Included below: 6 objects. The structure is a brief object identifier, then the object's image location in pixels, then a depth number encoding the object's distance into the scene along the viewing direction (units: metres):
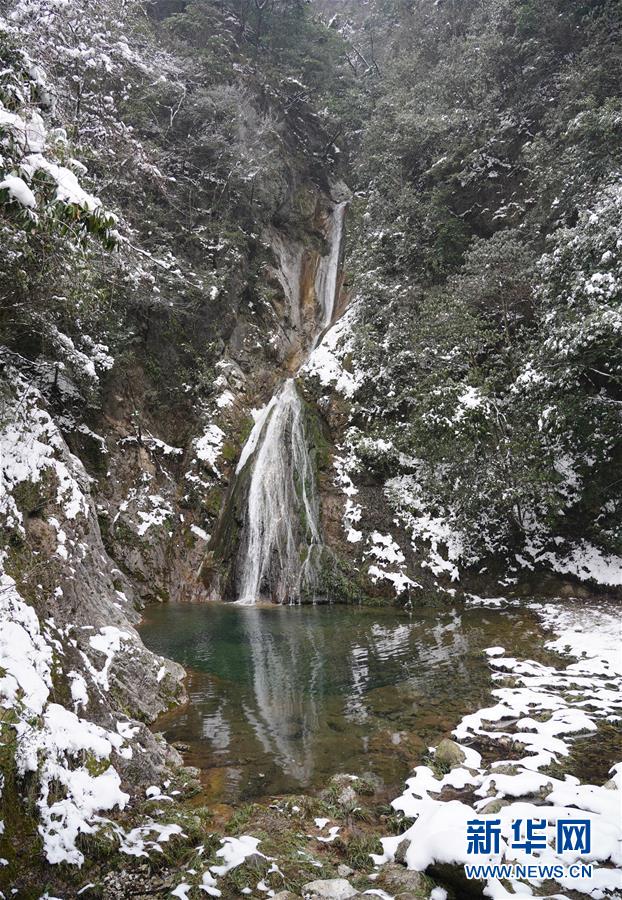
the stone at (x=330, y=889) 3.08
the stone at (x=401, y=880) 3.18
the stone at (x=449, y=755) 4.86
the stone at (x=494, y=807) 3.80
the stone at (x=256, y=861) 3.27
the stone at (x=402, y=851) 3.52
